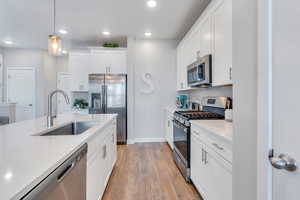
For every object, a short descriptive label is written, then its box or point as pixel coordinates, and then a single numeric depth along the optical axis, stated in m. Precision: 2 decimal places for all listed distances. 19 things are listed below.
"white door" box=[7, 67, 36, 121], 5.51
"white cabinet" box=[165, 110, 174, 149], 3.49
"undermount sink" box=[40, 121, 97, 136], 2.00
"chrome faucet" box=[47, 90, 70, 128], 1.69
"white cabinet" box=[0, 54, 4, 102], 5.39
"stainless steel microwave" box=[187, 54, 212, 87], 2.24
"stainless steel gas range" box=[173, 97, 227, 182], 2.19
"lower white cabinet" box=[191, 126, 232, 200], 1.30
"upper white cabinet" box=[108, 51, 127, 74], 4.30
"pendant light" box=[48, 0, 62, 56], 2.25
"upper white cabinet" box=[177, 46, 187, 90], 3.60
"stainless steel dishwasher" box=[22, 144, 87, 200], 0.66
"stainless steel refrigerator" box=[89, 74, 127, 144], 4.09
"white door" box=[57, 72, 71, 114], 5.95
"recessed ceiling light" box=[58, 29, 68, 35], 3.90
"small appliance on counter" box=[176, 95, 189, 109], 3.95
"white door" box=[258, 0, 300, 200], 0.63
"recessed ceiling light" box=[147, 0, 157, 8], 2.68
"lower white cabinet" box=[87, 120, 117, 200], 1.38
